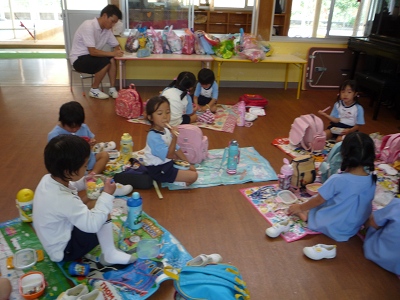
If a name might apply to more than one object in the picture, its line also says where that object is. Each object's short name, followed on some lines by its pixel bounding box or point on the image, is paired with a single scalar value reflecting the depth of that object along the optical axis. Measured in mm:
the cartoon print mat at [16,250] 1810
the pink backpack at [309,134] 3496
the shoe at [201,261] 1790
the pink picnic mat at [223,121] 4102
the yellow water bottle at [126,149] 3154
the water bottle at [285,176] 2766
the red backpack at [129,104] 4258
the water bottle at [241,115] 4191
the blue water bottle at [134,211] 2250
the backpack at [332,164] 2768
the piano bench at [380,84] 4449
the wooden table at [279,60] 5203
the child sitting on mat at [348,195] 2148
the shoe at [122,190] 2645
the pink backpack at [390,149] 3311
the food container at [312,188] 2750
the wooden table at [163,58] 5030
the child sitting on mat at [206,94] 4387
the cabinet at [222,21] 8055
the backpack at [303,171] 2773
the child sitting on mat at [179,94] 3580
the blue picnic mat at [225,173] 2945
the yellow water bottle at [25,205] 2291
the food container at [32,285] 1718
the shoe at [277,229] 2291
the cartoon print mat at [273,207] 2350
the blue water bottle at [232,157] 3019
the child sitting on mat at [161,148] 2635
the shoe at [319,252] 2119
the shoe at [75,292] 1574
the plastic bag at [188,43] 5355
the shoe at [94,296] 1588
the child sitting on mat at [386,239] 1988
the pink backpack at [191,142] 3115
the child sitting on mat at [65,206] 1682
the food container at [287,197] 2663
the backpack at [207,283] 1562
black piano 4520
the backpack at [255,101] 4824
